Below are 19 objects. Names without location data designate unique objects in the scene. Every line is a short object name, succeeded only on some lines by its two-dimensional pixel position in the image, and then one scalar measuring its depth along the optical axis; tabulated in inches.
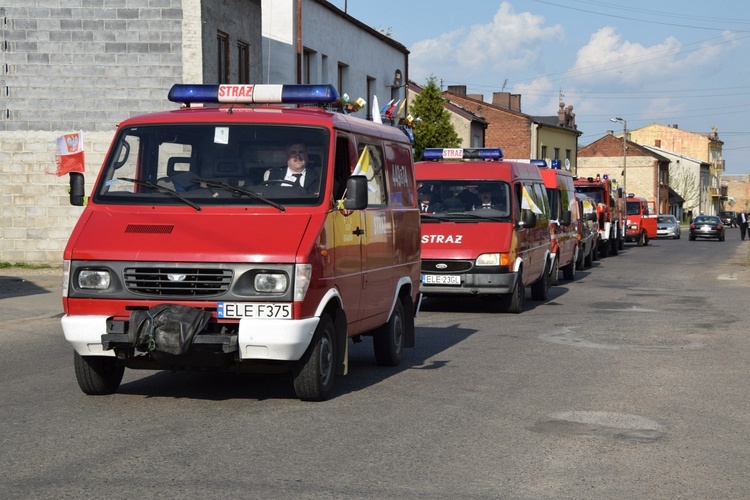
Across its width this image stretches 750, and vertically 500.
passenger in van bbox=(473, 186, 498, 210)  665.0
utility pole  3188.2
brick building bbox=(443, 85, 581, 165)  2923.2
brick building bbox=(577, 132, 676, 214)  4515.3
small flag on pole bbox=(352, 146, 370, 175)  351.9
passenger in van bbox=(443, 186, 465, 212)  666.8
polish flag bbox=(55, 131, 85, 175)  874.1
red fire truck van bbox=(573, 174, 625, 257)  1545.3
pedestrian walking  2564.0
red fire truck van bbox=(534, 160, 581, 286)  898.1
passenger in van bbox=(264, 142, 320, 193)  344.8
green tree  1726.1
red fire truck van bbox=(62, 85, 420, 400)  311.7
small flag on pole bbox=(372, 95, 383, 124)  463.2
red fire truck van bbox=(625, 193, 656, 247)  2038.6
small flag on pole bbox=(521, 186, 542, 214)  676.9
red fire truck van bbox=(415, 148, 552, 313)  641.6
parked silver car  2650.1
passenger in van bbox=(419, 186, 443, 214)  668.1
